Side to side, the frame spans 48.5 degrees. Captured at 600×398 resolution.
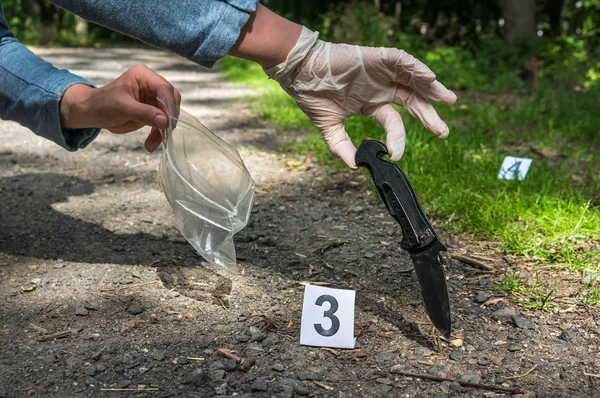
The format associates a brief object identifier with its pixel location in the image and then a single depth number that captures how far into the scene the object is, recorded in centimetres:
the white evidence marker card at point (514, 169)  109
